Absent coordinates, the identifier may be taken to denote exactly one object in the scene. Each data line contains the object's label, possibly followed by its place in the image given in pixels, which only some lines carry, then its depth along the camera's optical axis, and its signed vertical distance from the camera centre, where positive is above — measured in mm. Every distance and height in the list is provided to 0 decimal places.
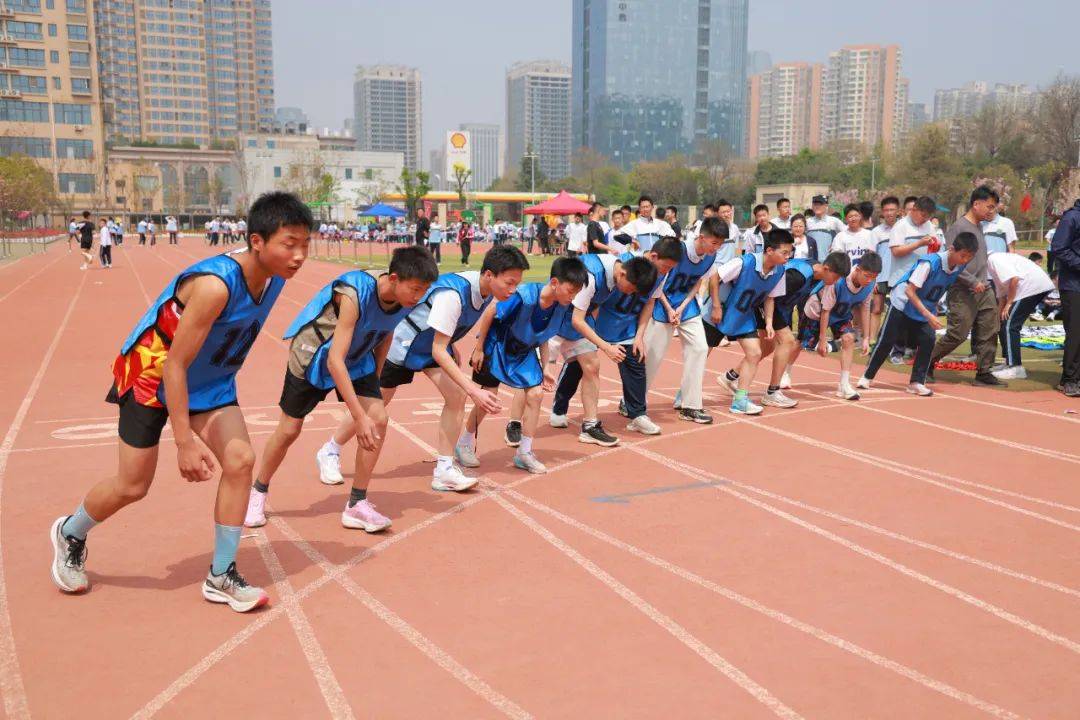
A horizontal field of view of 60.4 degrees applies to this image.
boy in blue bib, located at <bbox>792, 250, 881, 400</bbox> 9070 -755
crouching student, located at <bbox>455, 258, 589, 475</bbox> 6254 -744
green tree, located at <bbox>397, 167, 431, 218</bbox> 47938 +2267
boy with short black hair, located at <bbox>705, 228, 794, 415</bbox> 8281 -571
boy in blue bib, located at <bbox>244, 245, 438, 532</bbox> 4695 -671
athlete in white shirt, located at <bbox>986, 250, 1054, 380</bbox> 10195 -599
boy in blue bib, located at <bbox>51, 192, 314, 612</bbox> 3861 -671
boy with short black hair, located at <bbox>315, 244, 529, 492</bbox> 5645 -737
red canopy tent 34169 +1018
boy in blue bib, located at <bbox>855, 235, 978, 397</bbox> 9250 -683
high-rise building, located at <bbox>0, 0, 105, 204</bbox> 87750 +13121
